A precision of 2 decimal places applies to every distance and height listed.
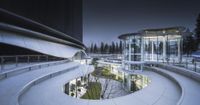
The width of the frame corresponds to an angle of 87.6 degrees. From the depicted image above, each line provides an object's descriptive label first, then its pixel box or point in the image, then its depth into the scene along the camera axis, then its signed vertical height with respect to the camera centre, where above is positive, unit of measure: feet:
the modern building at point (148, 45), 37.36 +3.64
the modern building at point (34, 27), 24.03 +7.68
